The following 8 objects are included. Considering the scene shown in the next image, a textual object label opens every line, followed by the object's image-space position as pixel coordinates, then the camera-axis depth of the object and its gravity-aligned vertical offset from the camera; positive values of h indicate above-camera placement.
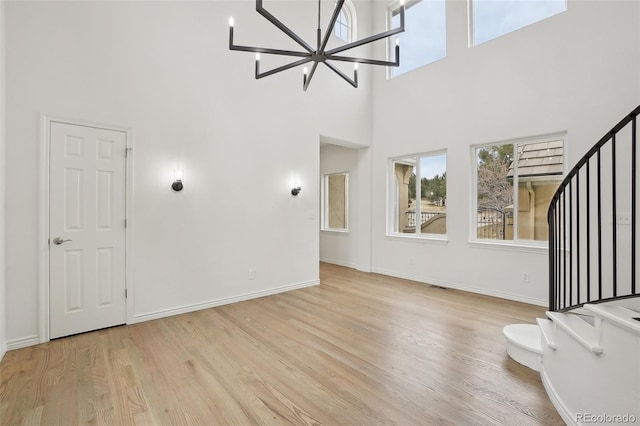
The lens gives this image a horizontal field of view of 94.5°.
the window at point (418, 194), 5.38 +0.36
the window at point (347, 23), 5.96 +3.88
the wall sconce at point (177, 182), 3.69 +0.38
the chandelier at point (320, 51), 2.23 +1.41
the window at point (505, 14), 4.21 +3.01
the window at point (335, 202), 7.06 +0.27
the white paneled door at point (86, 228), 3.02 -0.18
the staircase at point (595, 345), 1.47 -0.81
